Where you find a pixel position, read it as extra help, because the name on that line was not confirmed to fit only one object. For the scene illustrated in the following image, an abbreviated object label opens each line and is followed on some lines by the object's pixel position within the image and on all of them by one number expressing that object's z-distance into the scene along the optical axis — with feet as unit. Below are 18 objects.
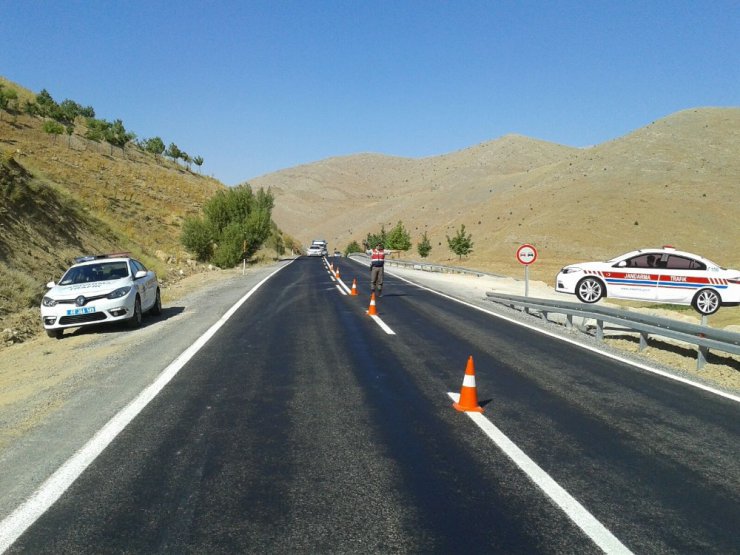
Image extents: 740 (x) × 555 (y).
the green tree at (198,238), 127.85
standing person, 65.82
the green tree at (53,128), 187.62
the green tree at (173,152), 311.82
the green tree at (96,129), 227.81
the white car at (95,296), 38.55
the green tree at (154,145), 295.48
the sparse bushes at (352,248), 328.70
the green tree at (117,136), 236.18
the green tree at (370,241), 305.47
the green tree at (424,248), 239.09
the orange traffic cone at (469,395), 20.18
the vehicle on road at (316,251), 232.94
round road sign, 62.69
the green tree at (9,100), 189.26
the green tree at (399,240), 271.90
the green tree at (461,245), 215.51
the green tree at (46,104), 223.30
